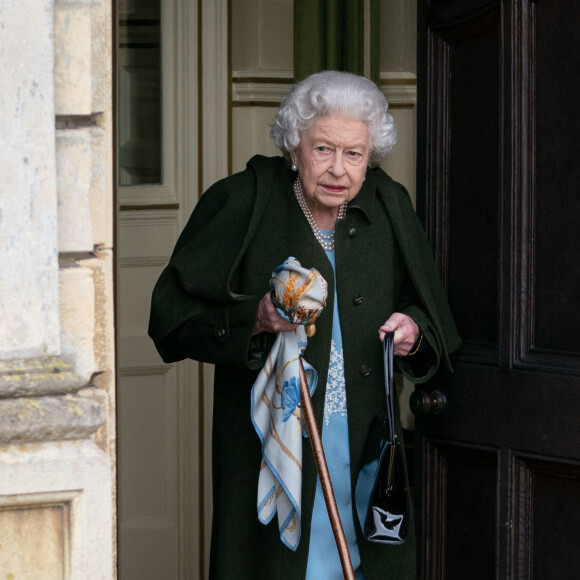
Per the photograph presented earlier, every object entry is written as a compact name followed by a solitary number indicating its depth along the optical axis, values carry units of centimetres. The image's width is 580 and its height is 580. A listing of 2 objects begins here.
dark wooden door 550
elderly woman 545
